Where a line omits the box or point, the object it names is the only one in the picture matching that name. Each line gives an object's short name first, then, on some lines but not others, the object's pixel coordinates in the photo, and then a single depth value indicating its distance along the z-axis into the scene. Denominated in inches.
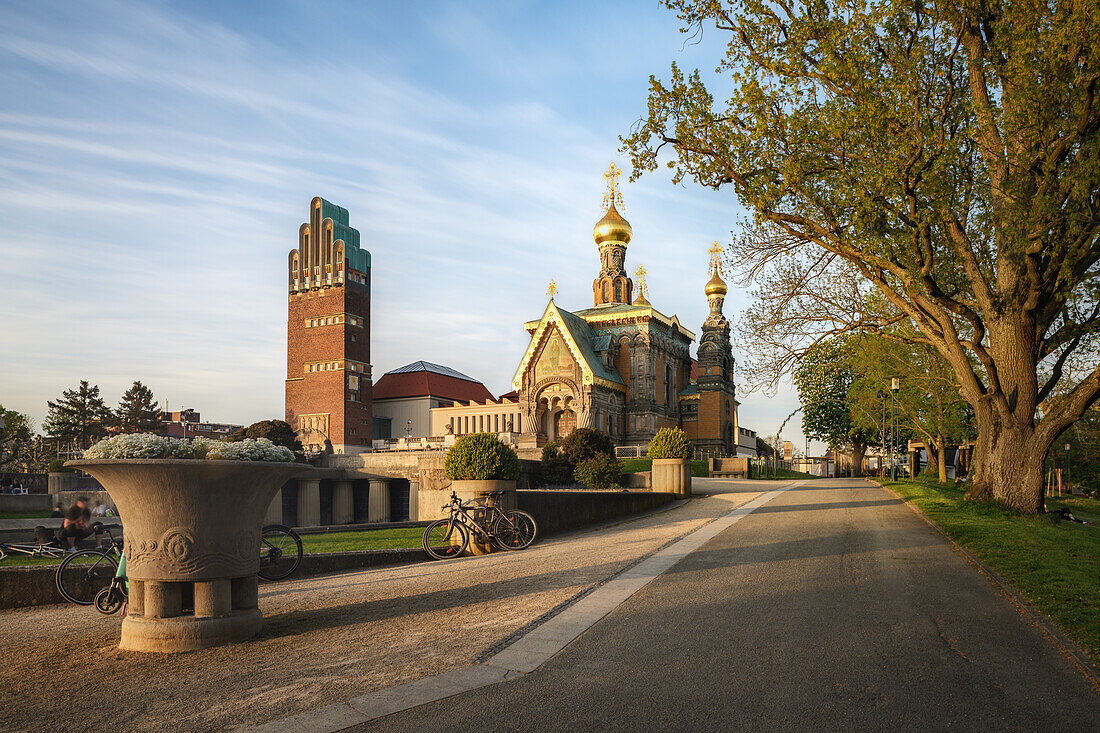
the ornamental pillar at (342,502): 1776.6
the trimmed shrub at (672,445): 1098.1
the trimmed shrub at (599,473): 1175.6
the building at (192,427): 3173.2
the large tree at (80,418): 2962.6
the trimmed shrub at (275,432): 2363.7
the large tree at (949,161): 595.2
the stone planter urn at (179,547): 266.4
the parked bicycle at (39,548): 444.1
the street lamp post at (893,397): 1402.3
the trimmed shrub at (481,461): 582.2
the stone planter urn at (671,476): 1108.5
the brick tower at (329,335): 3080.7
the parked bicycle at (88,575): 370.0
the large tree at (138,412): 3100.4
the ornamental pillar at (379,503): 1689.2
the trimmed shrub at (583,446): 1427.2
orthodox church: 2501.2
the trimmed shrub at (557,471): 1361.5
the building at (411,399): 3422.7
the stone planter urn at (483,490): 576.4
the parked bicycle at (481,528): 536.5
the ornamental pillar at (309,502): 1638.8
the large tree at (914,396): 1305.4
